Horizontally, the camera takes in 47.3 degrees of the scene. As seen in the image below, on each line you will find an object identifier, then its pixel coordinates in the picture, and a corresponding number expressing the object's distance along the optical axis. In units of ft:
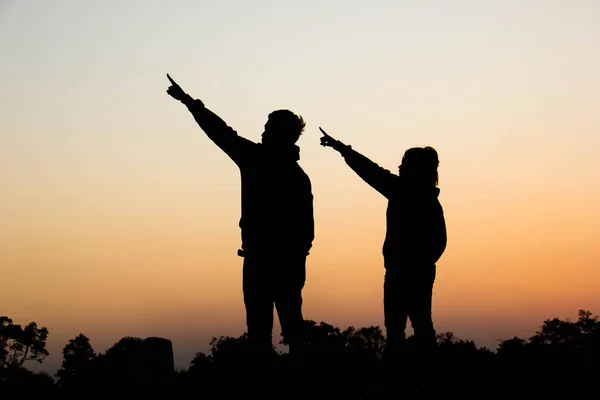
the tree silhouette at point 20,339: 84.69
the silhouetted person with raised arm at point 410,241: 33.71
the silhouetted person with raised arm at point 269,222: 30.01
